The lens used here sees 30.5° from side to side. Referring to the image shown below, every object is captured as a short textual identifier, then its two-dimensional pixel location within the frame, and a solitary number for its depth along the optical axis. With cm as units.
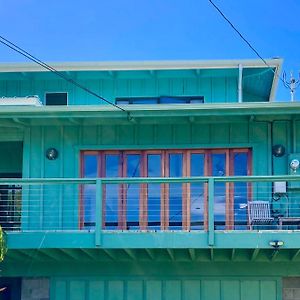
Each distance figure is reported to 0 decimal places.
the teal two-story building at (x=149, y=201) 898
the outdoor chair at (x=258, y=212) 958
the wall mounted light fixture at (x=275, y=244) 857
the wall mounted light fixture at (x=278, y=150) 1020
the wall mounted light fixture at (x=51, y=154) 1048
